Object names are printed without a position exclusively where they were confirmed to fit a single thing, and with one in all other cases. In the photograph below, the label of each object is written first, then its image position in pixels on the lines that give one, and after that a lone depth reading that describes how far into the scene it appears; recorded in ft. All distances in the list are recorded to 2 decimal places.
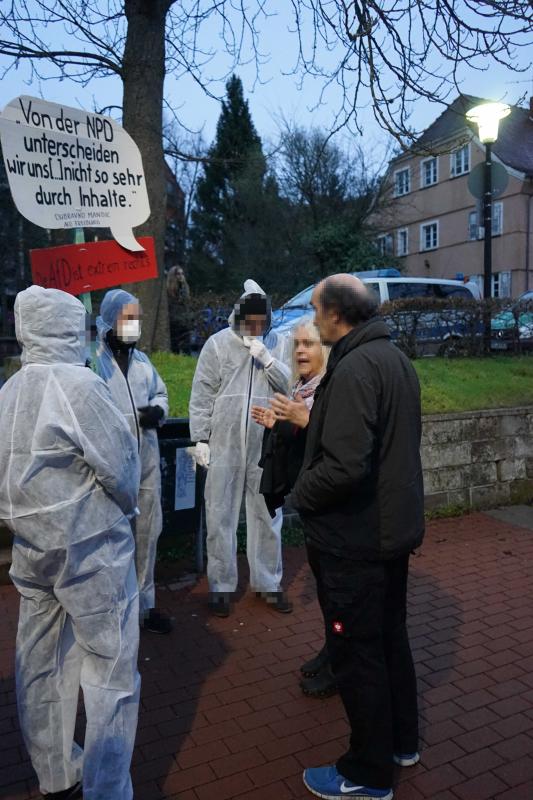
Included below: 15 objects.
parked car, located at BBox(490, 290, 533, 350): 32.63
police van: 30.94
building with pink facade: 99.25
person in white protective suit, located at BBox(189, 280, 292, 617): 14.39
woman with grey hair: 9.73
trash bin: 15.79
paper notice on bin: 15.97
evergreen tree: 98.12
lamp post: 29.55
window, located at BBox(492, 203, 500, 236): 103.30
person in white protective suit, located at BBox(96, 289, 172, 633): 12.71
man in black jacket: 8.07
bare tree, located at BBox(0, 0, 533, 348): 20.33
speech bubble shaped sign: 11.60
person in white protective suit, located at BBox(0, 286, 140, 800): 7.62
